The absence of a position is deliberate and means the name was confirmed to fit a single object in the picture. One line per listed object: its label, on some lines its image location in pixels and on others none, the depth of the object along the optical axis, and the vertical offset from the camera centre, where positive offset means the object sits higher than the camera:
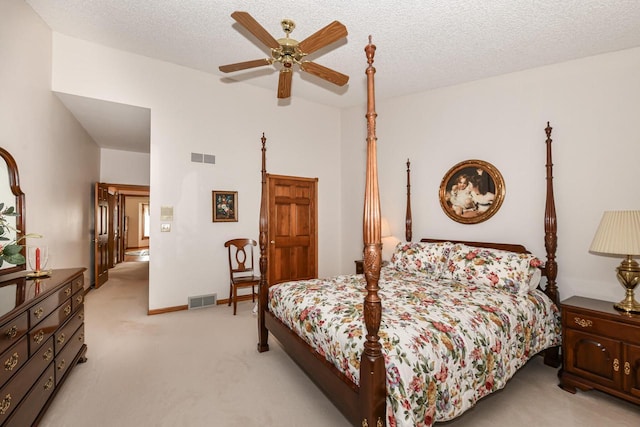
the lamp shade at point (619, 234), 2.20 -0.15
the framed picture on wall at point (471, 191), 3.54 +0.29
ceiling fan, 2.18 +1.36
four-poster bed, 1.52 -0.73
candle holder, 2.38 -0.35
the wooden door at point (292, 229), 5.06 -0.23
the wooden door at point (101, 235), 5.57 -0.38
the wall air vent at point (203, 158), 4.37 +0.85
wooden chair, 4.29 -0.75
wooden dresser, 1.56 -0.79
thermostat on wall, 4.13 +0.04
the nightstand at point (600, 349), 2.11 -1.01
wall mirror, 2.55 +0.18
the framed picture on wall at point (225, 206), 4.51 +0.15
